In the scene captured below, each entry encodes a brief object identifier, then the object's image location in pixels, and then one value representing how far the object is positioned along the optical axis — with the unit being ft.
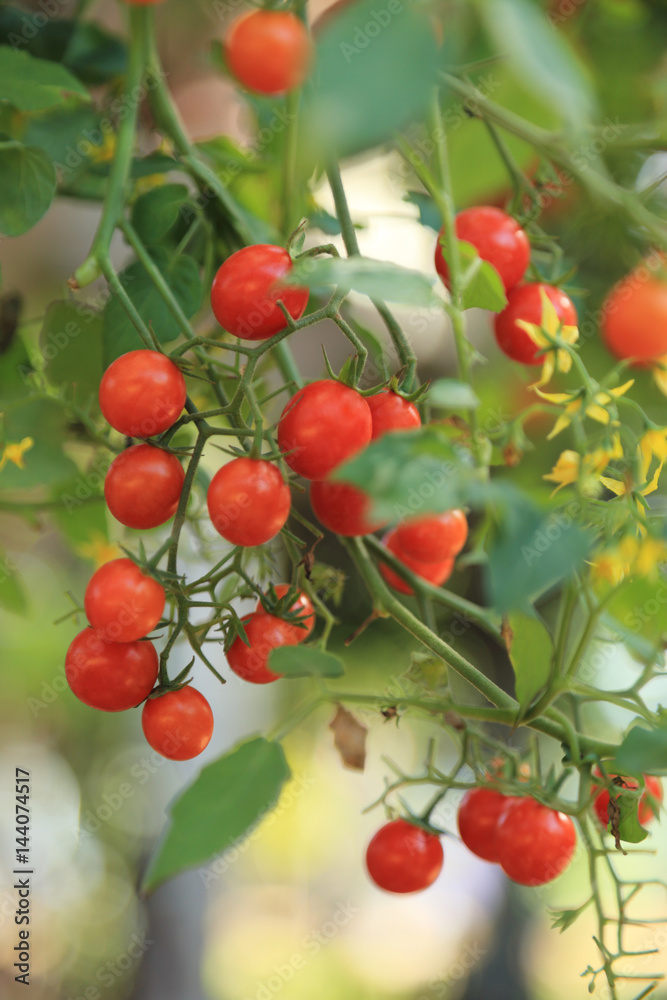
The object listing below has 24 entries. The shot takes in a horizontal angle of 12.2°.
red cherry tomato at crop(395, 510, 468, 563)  2.82
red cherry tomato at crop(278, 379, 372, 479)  2.63
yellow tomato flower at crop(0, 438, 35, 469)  2.96
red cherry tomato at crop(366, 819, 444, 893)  2.93
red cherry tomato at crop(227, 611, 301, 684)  2.76
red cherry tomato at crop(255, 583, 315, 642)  2.80
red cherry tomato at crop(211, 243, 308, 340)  2.64
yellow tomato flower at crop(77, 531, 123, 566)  3.22
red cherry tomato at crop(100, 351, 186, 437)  2.65
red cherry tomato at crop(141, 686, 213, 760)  2.72
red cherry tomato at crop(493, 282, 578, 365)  2.87
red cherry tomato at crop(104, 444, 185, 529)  2.68
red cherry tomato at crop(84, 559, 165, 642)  2.68
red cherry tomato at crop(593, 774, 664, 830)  2.84
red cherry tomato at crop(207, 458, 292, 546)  2.63
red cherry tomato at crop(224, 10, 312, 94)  2.76
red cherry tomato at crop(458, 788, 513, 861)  2.92
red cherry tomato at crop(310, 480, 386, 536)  2.69
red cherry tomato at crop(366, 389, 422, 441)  2.68
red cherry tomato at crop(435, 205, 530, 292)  2.85
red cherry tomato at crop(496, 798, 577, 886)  2.82
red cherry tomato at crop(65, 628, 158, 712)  2.72
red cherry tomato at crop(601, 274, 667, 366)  2.96
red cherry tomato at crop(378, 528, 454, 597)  2.95
